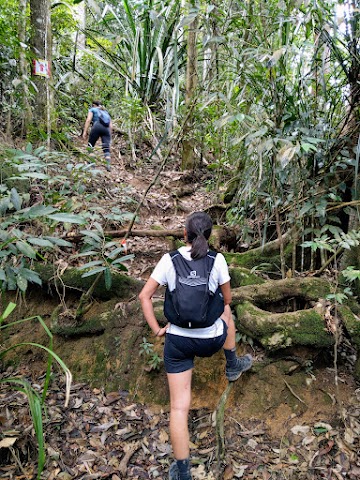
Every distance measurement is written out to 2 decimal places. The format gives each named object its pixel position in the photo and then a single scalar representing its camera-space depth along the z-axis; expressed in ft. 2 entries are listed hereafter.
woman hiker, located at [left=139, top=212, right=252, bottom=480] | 6.91
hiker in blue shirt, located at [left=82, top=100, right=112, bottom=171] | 21.21
